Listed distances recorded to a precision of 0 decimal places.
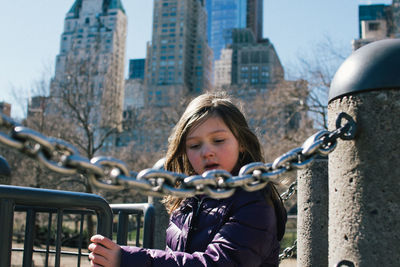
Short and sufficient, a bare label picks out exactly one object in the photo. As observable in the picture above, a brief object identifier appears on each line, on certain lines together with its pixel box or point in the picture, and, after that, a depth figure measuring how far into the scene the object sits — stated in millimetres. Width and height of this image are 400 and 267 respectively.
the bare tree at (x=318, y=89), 20906
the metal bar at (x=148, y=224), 2803
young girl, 1800
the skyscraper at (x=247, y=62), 92938
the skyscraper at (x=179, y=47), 91500
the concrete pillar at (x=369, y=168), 1548
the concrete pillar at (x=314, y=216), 2883
